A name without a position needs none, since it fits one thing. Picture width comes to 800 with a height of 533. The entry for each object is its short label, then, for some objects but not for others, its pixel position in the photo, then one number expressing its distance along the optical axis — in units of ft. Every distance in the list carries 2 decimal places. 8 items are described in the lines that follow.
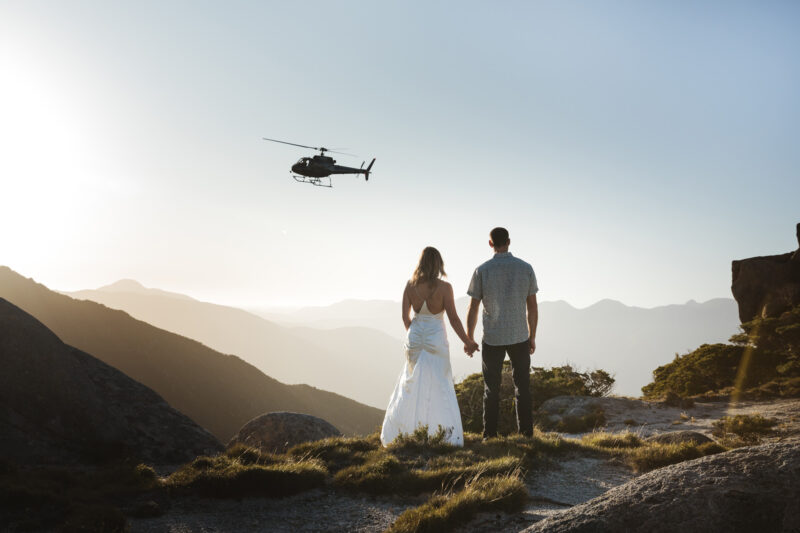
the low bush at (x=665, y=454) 19.84
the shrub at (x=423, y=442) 21.91
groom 23.47
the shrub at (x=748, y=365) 45.44
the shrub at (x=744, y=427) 26.45
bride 24.44
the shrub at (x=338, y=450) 21.94
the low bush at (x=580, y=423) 37.91
